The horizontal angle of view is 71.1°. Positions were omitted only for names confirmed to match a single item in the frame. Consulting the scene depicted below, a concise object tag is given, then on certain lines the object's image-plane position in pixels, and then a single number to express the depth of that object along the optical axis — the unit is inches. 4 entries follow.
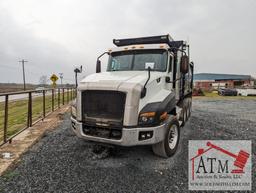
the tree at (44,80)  4451.8
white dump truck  133.3
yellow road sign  585.3
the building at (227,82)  2151.8
